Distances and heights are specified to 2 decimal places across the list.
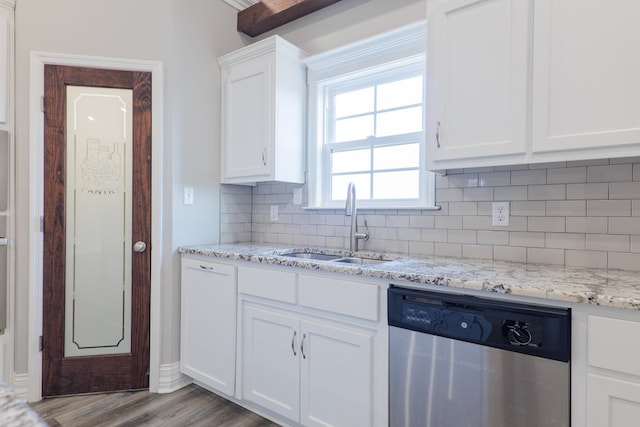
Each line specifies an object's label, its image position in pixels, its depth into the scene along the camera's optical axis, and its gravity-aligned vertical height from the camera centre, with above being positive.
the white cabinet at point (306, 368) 1.67 -0.78
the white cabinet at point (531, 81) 1.42 +0.56
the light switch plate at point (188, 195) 2.60 +0.10
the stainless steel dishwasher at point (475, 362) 1.23 -0.54
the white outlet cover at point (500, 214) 1.94 +0.00
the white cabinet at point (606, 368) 1.11 -0.47
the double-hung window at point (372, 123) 2.29 +0.60
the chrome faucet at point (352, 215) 2.27 -0.02
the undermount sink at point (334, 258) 2.20 -0.29
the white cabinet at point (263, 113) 2.50 +0.69
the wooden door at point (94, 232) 2.36 -0.16
